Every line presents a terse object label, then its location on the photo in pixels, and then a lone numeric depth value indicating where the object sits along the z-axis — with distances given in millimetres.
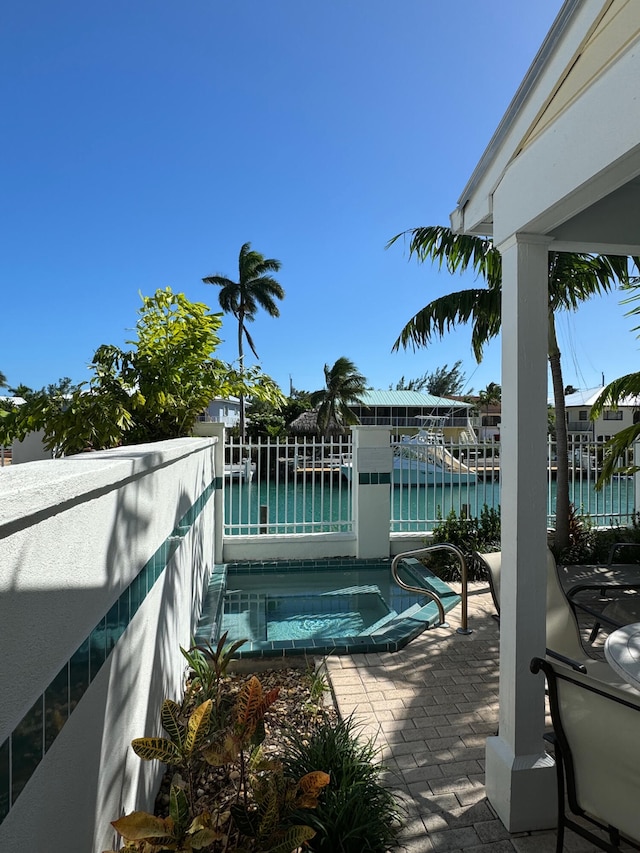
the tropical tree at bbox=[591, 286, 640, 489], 5066
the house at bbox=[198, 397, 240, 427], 39503
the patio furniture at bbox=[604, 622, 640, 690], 2303
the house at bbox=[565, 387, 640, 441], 10060
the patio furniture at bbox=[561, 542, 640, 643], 4084
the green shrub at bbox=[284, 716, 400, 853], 2102
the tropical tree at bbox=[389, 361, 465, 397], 72250
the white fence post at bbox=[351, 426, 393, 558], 7566
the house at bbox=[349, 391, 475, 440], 43594
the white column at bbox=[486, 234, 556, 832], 2328
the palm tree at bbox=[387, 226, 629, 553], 6984
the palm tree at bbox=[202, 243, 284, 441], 31422
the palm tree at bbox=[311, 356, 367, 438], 35938
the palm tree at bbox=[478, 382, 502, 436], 47562
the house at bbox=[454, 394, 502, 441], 46000
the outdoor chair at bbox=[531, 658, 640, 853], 1776
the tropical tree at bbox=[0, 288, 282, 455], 5047
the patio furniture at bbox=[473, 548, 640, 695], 3289
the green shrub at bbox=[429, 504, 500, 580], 7230
